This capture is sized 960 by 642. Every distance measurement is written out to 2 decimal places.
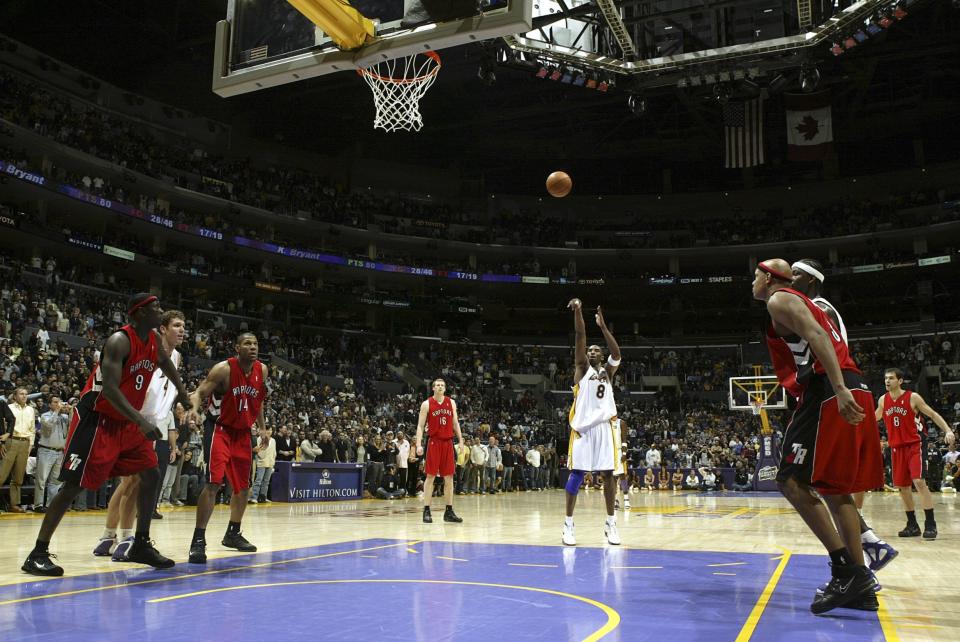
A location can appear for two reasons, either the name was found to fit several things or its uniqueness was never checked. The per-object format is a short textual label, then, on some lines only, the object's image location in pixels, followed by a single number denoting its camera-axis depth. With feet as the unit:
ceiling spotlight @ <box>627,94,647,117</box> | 79.82
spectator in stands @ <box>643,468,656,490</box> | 89.92
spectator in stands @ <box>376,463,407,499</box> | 63.46
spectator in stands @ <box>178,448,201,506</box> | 47.21
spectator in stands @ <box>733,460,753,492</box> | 85.61
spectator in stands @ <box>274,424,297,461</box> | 56.39
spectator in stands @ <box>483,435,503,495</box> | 76.57
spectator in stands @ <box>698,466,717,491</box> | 85.46
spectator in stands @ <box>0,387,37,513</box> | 39.73
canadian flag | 95.66
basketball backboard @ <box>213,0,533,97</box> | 24.23
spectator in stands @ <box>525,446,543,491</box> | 86.79
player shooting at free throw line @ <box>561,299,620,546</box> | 26.84
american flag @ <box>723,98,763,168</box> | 92.89
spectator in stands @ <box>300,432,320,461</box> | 59.32
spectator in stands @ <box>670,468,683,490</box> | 90.63
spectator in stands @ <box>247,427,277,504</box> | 51.06
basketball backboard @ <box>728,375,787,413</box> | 92.45
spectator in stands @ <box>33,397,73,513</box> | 40.47
